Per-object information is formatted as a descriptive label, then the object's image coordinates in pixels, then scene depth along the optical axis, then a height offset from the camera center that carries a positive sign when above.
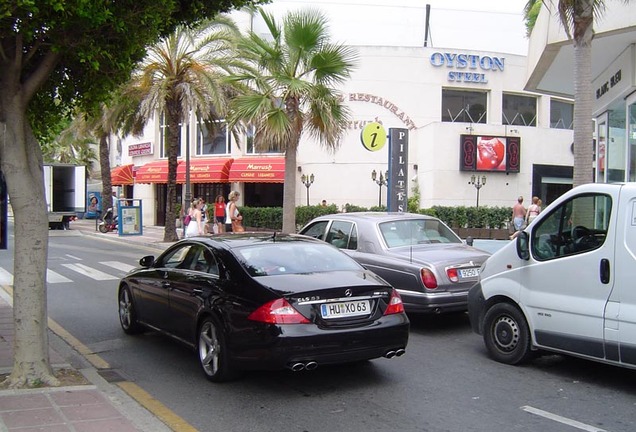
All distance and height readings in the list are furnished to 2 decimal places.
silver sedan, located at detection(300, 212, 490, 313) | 8.04 -0.74
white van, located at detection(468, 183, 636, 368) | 5.62 -0.84
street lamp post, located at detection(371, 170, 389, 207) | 30.38 +1.04
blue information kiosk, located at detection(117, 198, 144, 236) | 29.52 -1.00
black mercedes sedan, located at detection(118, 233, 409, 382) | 5.46 -1.01
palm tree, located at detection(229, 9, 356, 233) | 16.33 +3.12
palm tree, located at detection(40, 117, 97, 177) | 46.88 +4.38
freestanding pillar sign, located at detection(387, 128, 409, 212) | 17.45 +0.90
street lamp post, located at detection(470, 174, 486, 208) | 30.77 +1.03
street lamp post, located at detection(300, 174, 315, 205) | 32.22 +1.09
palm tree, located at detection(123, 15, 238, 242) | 22.89 +4.68
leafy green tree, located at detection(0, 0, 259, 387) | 5.52 +0.79
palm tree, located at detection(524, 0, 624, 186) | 11.41 +2.22
